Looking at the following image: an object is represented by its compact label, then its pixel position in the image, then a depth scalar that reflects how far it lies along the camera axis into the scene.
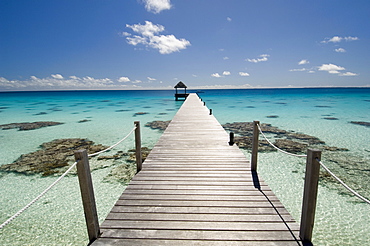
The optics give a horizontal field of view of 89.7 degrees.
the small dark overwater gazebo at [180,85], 36.72
